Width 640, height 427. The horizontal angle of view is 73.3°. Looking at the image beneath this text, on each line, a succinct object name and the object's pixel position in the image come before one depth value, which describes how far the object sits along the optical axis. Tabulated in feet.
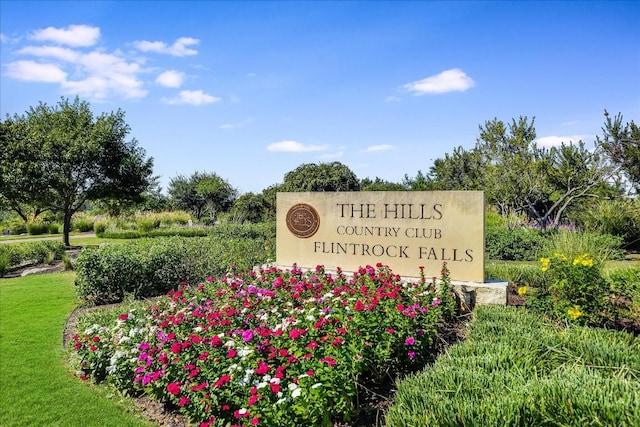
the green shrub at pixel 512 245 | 41.86
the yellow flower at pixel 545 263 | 16.92
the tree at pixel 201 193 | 133.18
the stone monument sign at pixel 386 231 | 19.85
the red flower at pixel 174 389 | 10.18
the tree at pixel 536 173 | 54.85
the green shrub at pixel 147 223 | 80.44
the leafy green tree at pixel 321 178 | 86.17
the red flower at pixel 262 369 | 9.20
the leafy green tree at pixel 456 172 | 105.91
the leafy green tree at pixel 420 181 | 102.11
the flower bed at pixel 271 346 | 9.38
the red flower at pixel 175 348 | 11.10
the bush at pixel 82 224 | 91.49
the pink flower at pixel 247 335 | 10.92
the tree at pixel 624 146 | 56.10
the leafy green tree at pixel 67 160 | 55.31
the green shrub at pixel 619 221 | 51.19
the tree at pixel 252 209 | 87.66
